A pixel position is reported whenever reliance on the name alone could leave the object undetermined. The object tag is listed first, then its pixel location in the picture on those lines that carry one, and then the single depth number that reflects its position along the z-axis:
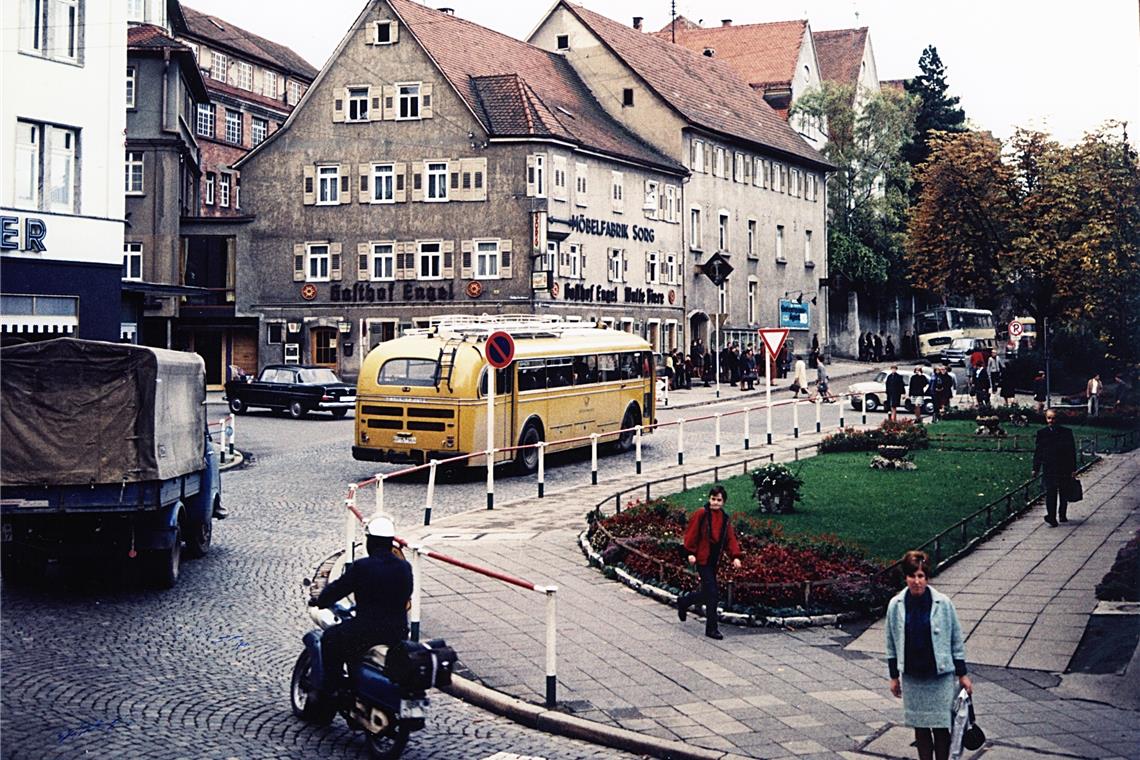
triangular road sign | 27.78
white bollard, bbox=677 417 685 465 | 26.36
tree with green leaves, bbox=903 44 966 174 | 75.44
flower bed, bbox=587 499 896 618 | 13.72
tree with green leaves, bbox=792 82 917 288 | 70.69
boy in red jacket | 13.11
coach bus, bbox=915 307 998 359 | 75.31
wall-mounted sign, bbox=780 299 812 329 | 46.21
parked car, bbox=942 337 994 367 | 59.40
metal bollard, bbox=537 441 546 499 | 22.09
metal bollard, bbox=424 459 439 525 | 19.64
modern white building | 27.36
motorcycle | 9.10
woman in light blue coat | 8.71
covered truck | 13.69
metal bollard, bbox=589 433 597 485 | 23.97
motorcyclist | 9.51
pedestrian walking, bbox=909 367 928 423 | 38.21
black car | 40.47
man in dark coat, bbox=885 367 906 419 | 38.47
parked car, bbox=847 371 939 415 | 44.00
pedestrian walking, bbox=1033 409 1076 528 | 19.11
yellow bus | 24.86
